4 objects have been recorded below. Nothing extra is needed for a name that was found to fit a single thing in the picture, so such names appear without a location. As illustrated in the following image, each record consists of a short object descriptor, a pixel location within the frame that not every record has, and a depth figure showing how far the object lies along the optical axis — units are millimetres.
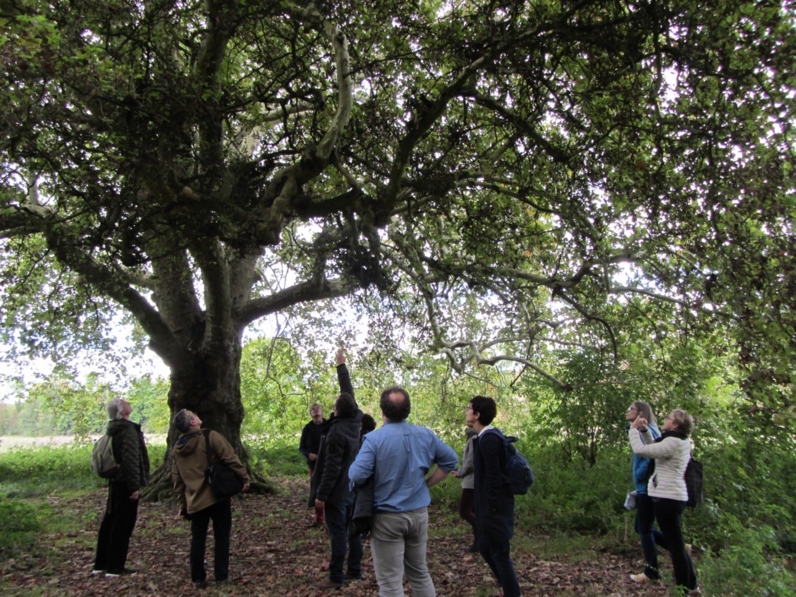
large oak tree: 5047
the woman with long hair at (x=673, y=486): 5012
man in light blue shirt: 3920
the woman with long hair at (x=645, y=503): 5500
